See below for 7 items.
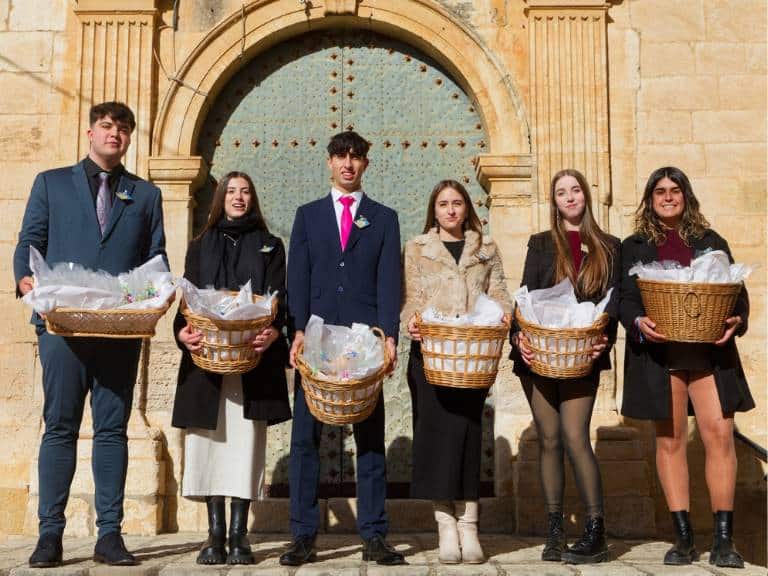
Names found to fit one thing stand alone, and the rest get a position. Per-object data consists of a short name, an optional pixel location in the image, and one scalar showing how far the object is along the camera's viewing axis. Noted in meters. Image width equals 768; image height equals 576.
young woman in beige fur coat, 4.37
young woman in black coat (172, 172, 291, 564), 4.38
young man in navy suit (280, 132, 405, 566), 4.35
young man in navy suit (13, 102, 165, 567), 4.27
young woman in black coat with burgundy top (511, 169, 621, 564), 4.36
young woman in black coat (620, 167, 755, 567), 4.40
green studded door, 6.83
